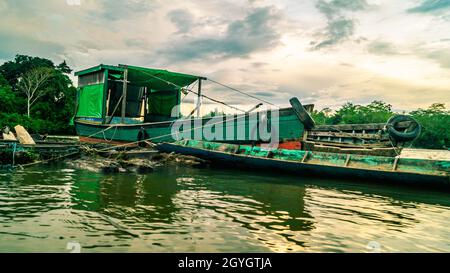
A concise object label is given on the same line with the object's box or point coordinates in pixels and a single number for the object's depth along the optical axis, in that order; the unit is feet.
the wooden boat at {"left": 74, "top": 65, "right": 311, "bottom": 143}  42.19
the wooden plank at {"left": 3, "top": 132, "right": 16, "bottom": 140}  42.80
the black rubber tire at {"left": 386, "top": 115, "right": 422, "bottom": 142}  32.60
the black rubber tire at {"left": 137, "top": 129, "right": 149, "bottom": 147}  50.81
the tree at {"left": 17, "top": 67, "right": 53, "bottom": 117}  107.55
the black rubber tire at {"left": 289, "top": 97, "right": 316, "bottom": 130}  37.93
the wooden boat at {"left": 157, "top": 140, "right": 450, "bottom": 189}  27.66
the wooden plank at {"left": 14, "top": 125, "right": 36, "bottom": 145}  43.75
